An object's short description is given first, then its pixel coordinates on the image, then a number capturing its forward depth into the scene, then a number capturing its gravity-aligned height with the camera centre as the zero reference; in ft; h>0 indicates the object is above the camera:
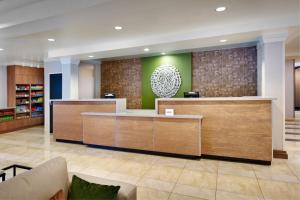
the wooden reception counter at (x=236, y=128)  12.33 -1.94
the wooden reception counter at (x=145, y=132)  13.33 -2.45
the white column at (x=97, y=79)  25.36 +2.79
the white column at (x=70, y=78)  21.99 +2.60
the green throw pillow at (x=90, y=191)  4.84 -2.39
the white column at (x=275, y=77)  13.47 +1.55
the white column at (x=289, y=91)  29.12 +1.25
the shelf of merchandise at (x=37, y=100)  27.76 +0.05
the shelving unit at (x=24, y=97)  24.93 +0.48
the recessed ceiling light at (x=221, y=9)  10.43 +5.04
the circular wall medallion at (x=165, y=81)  20.75 +2.09
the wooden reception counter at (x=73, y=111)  17.12 -1.06
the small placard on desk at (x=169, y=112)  14.26 -0.93
